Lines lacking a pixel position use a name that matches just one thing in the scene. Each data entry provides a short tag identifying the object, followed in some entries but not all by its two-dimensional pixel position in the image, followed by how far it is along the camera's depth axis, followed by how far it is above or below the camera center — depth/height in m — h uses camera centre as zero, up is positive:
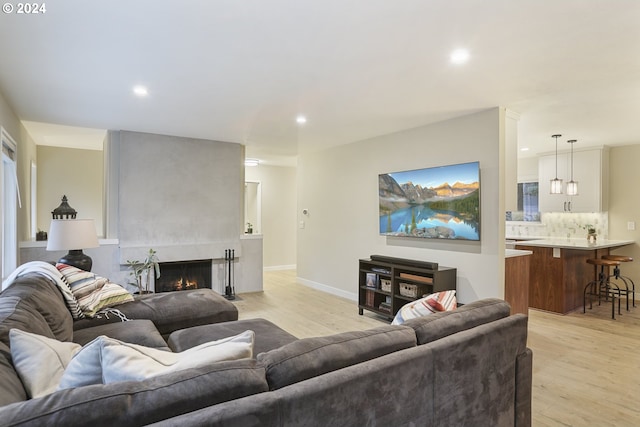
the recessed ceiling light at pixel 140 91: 3.28 +1.13
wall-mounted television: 4.05 +0.13
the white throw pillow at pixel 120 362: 1.14 -0.49
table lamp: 3.40 -0.20
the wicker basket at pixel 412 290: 4.31 -0.91
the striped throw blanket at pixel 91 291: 2.84 -0.63
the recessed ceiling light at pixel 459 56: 2.51 +1.11
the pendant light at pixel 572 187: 5.59 +0.40
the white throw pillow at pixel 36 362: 1.28 -0.54
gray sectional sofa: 0.99 -0.58
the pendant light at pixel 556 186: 5.53 +0.41
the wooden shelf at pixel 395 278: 4.11 -0.78
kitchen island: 4.90 -0.83
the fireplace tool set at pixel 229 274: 5.84 -0.99
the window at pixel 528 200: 6.96 +0.25
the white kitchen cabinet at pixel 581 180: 5.93 +0.55
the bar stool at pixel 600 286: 5.09 -1.10
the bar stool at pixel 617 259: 5.03 -0.65
